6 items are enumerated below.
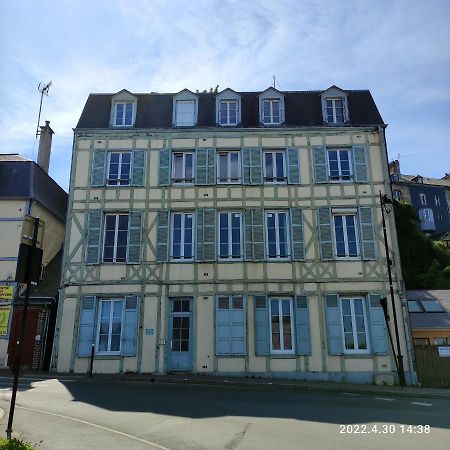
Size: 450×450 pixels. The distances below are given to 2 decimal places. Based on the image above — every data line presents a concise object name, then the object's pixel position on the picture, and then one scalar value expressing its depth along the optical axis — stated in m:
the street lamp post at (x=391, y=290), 13.35
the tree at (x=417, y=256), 29.73
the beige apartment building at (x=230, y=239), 14.34
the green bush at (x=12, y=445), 4.61
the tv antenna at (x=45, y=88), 20.31
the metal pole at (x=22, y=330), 5.99
